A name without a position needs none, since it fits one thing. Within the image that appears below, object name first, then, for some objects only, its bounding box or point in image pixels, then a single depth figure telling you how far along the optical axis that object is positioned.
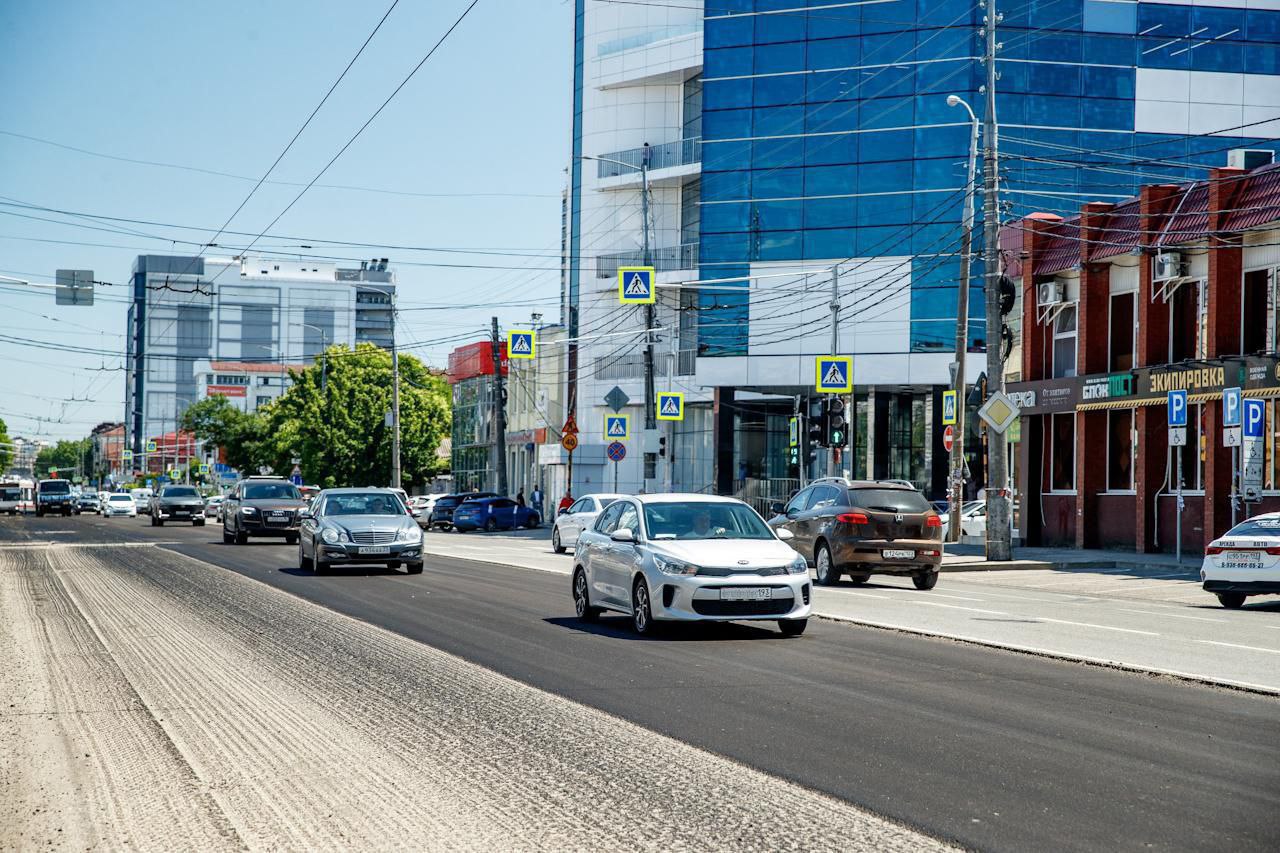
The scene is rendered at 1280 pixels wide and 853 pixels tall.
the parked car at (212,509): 89.22
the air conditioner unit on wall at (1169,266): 34.06
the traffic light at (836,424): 37.16
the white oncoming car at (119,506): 89.44
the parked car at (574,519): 36.12
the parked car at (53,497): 87.88
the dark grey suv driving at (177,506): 63.31
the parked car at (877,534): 24.28
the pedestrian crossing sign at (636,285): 39.22
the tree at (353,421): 92.56
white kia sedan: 15.23
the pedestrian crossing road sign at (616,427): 43.78
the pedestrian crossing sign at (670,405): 45.91
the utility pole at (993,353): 31.78
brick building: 32.03
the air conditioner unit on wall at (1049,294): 39.50
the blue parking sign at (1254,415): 26.55
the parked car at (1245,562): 20.77
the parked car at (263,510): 39.50
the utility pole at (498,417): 59.56
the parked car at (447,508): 61.91
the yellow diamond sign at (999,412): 31.59
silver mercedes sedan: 25.80
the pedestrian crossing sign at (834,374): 38.72
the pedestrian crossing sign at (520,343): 49.12
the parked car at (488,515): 59.91
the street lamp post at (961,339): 36.41
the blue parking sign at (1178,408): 28.31
